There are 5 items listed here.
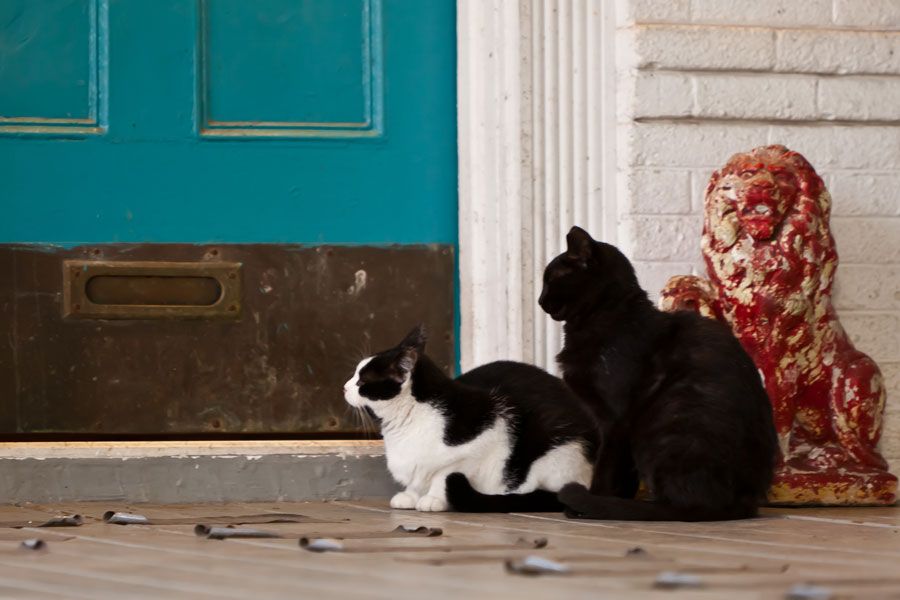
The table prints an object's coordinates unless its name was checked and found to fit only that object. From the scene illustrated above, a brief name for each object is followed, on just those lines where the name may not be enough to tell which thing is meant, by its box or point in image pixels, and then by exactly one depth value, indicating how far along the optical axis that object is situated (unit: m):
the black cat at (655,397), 5.81
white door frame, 7.36
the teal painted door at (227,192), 7.26
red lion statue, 6.71
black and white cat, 6.58
